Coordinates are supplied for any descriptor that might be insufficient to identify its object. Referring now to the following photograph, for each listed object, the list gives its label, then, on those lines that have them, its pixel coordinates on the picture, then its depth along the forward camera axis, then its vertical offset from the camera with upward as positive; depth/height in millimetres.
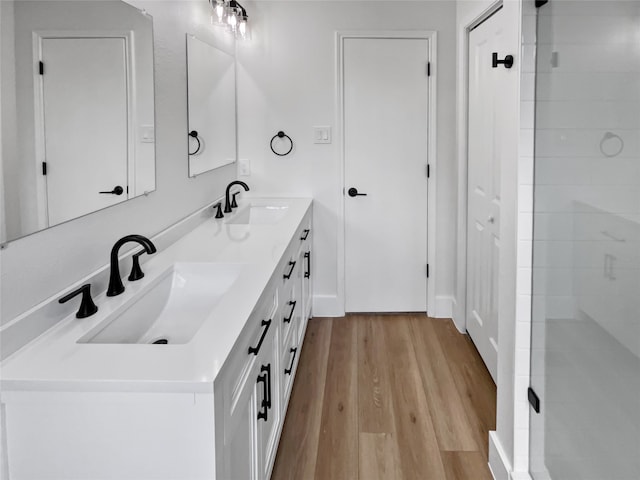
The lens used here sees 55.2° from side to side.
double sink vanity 1348 -500
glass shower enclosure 1492 -196
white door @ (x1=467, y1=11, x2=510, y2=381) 3279 -51
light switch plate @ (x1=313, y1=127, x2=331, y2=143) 4320 +289
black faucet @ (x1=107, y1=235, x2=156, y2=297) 1892 -280
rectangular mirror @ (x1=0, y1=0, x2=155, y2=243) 1503 +195
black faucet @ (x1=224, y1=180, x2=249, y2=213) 3605 -163
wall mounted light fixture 3530 +971
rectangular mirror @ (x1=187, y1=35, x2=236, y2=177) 3199 +407
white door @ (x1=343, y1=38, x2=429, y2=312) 4273 +15
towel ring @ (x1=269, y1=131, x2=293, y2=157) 4316 +256
